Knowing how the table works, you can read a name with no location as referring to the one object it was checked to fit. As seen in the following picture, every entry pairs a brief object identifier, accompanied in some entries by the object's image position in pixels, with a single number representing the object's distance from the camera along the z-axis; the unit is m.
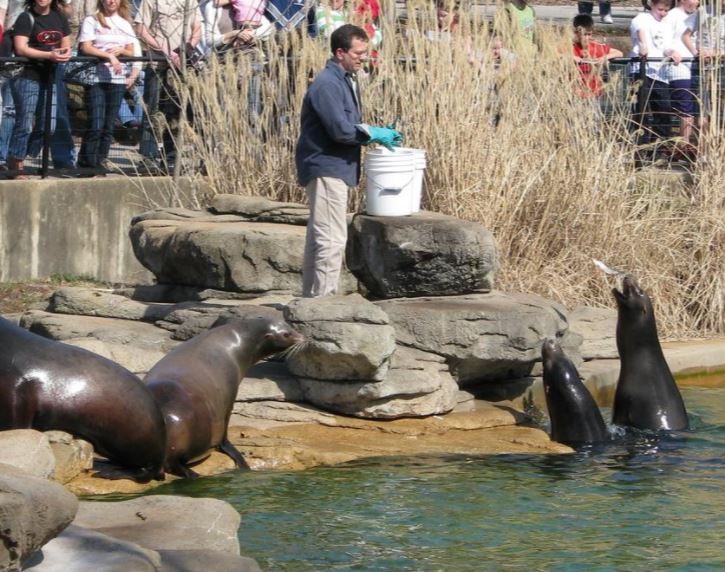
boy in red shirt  23.55
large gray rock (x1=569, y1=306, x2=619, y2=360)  20.11
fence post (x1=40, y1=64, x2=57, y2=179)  22.78
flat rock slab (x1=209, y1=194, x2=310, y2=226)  19.94
